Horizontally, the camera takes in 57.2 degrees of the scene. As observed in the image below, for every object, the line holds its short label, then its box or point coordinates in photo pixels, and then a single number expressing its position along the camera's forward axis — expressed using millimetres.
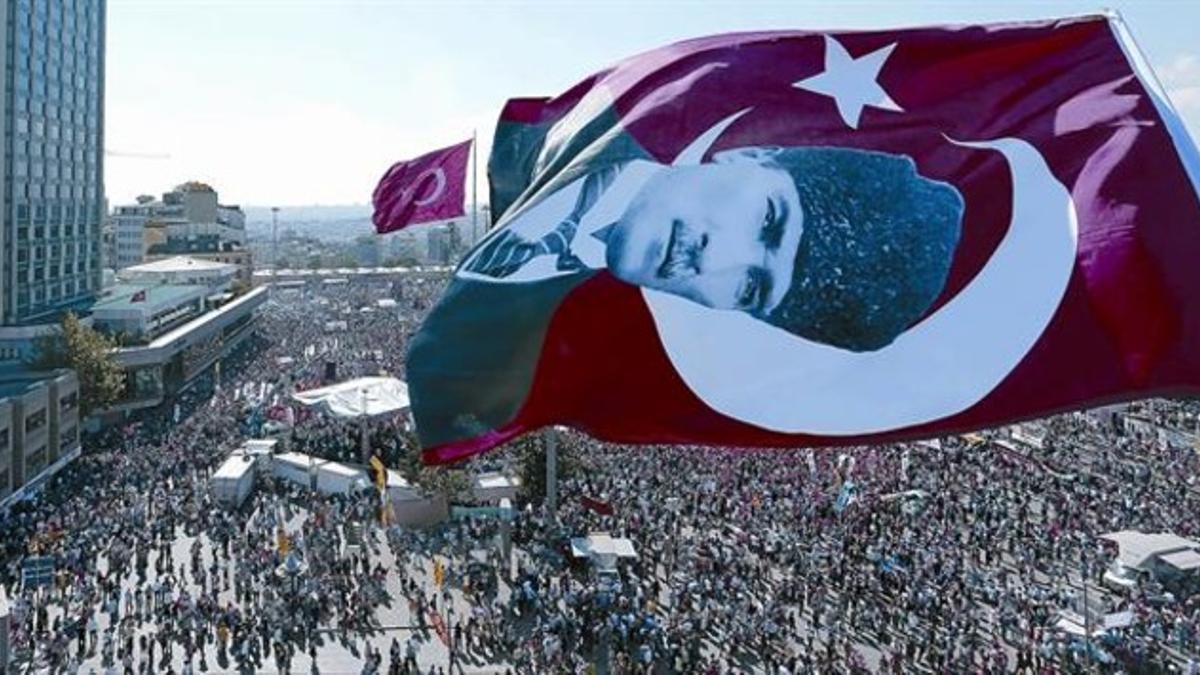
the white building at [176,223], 114438
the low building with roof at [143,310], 56062
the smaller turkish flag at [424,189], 22516
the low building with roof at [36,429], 35844
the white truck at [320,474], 35500
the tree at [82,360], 45781
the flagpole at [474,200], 25838
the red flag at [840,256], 7598
